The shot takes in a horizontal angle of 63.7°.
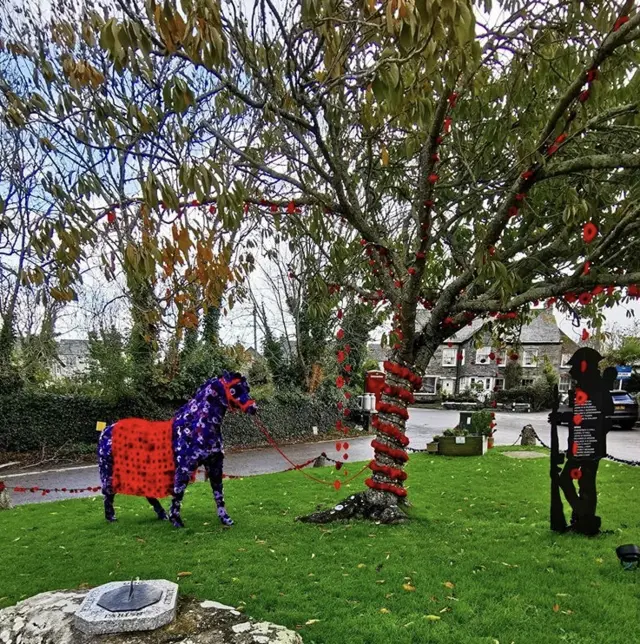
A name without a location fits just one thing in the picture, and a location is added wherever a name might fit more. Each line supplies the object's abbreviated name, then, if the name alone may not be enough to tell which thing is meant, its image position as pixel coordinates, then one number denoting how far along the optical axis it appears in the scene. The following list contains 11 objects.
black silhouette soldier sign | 6.22
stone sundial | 3.21
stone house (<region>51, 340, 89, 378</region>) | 17.07
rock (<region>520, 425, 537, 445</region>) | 15.54
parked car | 21.89
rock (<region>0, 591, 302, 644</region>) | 3.19
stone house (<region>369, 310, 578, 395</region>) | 44.84
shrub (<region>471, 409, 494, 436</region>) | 15.08
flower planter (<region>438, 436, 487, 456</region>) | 13.71
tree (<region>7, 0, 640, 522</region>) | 4.25
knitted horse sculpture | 6.68
